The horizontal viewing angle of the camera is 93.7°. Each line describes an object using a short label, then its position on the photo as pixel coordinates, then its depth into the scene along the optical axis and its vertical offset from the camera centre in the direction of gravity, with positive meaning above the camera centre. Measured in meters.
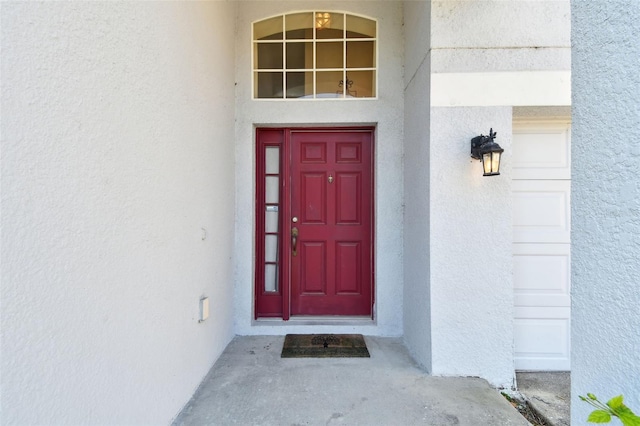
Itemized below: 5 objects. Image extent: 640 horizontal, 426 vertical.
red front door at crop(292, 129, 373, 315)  3.25 -0.09
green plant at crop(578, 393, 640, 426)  0.69 -0.49
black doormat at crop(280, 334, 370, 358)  2.65 -1.30
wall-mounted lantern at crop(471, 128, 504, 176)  2.14 +0.40
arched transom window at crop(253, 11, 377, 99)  3.18 +1.62
